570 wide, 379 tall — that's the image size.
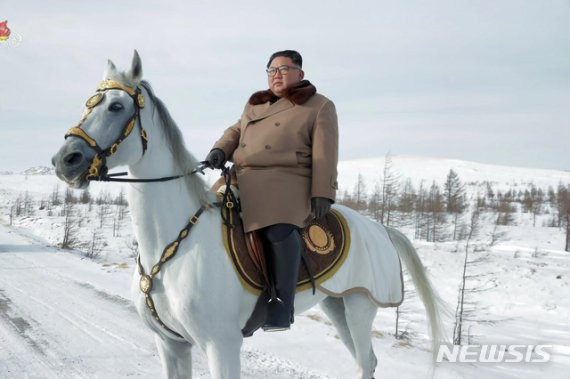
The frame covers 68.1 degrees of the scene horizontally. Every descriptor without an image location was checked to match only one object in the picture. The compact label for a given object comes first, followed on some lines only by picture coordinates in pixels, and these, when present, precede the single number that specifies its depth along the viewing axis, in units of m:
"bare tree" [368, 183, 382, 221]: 41.49
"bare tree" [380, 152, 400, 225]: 29.04
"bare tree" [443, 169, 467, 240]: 47.22
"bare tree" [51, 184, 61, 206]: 68.94
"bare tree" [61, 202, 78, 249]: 20.84
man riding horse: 2.78
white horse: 2.35
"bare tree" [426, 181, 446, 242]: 39.41
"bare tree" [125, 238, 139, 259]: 24.35
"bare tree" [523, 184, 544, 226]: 56.89
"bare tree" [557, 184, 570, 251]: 33.28
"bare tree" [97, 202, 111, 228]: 43.89
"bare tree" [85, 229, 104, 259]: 21.56
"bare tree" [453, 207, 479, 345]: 11.70
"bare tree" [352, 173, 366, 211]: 48.94
